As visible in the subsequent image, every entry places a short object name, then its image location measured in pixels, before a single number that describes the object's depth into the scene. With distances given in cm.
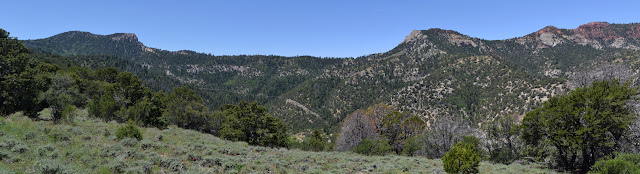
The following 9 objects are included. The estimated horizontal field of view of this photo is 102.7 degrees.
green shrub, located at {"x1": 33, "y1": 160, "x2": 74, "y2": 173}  773
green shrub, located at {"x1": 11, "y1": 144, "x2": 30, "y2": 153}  971
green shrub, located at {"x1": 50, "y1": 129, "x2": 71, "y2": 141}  1442
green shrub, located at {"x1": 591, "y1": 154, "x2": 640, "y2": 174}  1246
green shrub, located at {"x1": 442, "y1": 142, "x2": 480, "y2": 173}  1441
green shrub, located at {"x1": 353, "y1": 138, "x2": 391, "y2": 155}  2825
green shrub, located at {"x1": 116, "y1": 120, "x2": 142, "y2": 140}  1847
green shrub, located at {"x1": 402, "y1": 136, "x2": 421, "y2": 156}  3319
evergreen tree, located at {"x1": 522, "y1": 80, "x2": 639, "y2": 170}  1831
